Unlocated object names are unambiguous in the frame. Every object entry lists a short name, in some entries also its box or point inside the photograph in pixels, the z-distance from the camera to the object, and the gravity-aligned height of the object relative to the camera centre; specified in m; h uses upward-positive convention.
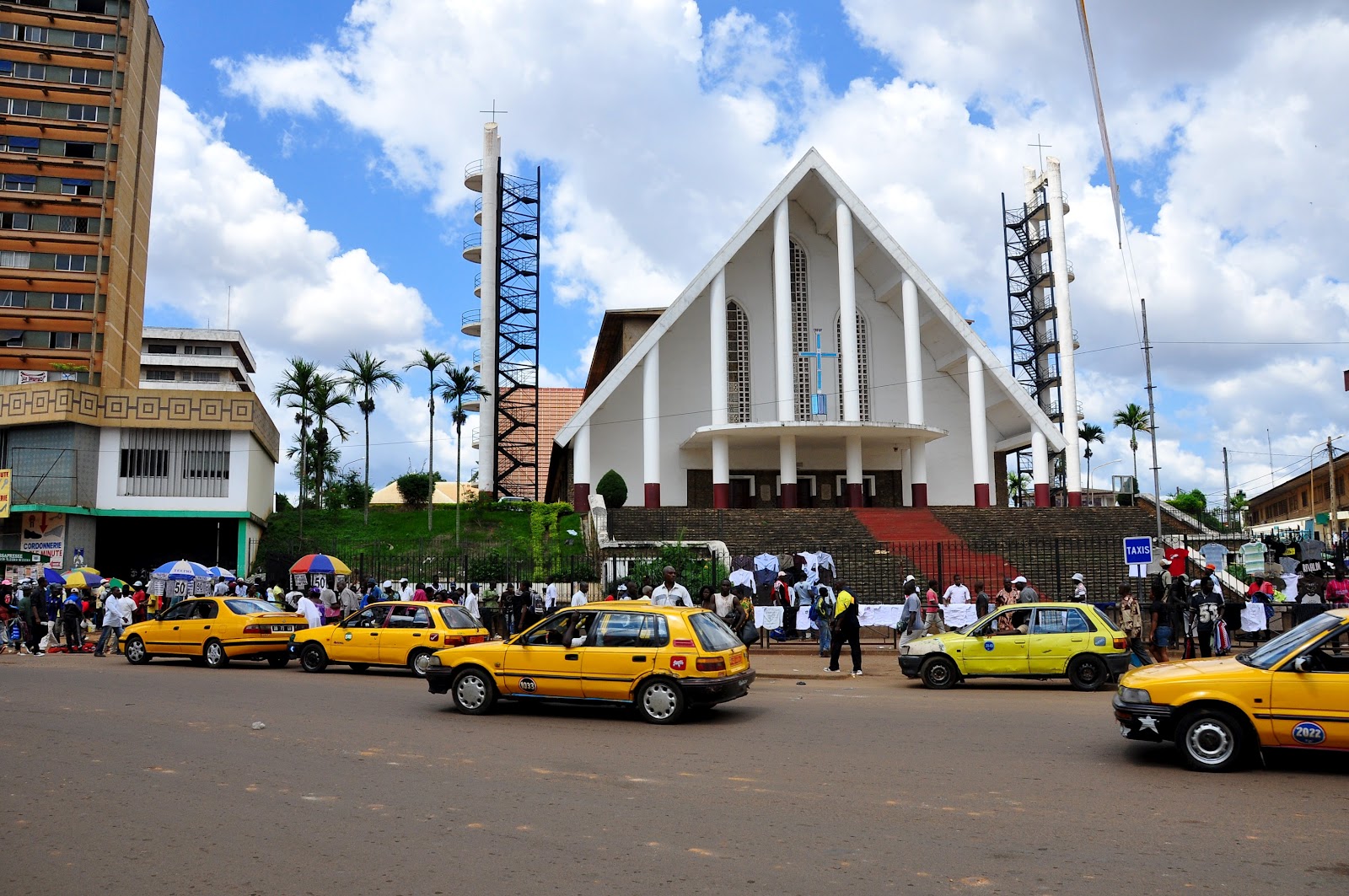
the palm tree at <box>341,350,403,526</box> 42.56 +8.69
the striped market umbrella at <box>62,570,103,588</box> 24.97 +0.25
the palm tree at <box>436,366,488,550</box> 44.12 +8.61
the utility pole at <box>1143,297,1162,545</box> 26.23 +4.32
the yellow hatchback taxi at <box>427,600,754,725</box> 10.98 -0.79
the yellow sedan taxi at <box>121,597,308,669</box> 18.02 -0.74
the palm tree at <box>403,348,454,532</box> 42.88 +9.32
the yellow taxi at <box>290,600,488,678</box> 16.17 -0.70
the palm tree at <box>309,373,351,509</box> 42.44 +7.64
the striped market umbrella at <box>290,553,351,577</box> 24.00 +0.59
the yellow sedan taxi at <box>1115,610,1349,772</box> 7.93 -0.86
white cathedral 38.19 +7.83
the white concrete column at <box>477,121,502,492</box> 47.12 +12.46
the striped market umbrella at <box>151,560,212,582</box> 24.72 +0.45
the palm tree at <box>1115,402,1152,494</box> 70.88 +11.61
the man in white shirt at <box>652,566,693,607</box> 16.86 -0.07
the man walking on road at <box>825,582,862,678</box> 15.78 -0.50
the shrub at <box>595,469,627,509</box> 36.75 +3.48
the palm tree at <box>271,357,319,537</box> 41.91 +8.23
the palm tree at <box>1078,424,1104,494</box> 70.19 +10.45
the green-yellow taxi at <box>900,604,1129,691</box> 13.96 -0.79
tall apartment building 34.34 +10.30
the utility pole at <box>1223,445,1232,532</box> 50.36 +5.14
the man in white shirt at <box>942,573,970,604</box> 18.84 -0.07
